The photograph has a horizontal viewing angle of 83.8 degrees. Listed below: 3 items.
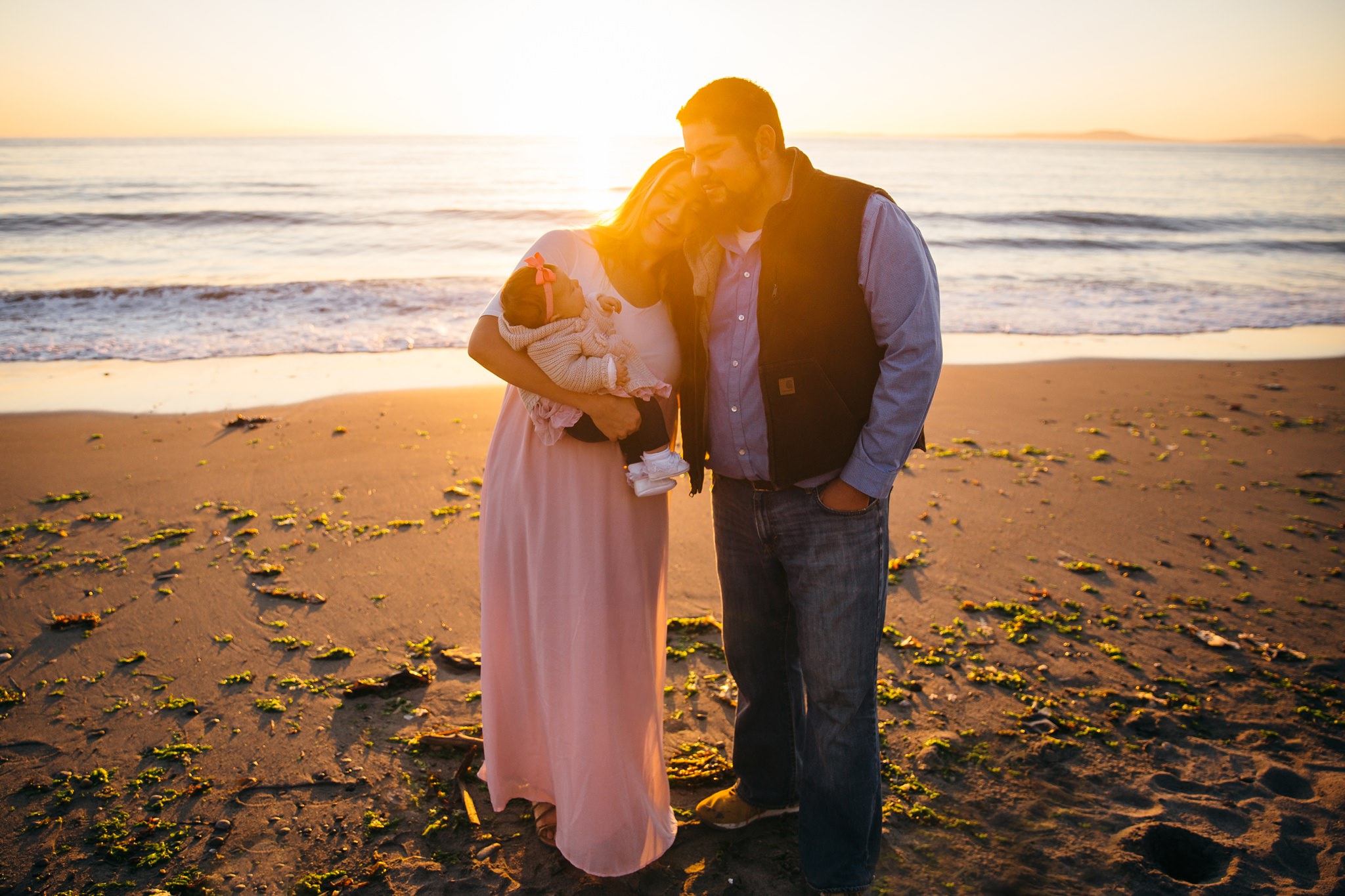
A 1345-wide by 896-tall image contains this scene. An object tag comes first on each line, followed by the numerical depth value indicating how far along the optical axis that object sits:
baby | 2.19
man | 2.12
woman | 2.35
